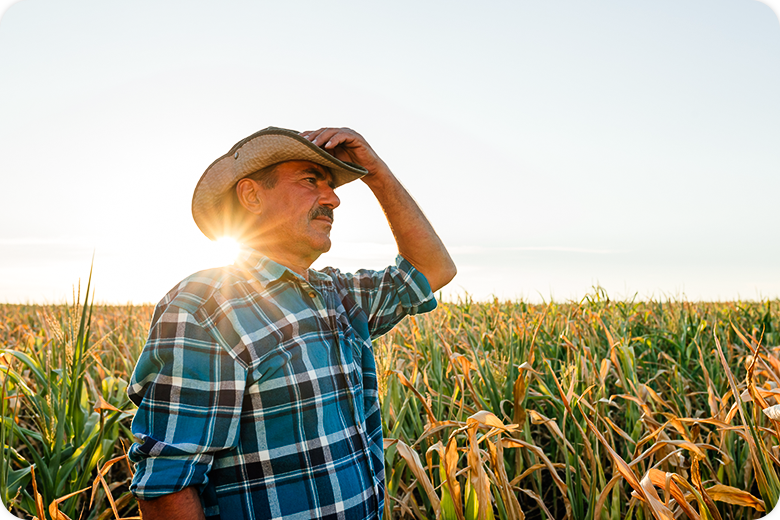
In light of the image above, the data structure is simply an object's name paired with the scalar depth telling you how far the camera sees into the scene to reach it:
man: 1.38
